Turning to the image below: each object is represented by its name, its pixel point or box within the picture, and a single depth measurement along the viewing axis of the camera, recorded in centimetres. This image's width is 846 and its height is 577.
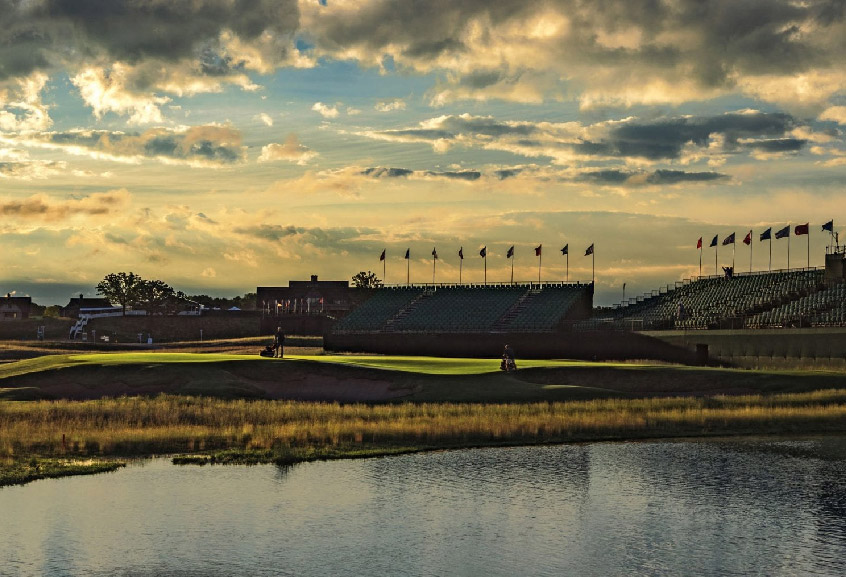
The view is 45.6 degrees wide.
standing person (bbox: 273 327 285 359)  6762
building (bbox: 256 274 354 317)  15912
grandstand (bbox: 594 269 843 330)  8394
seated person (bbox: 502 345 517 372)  6168
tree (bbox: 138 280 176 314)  18658
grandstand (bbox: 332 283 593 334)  10325
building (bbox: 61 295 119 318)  19250
